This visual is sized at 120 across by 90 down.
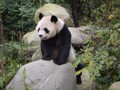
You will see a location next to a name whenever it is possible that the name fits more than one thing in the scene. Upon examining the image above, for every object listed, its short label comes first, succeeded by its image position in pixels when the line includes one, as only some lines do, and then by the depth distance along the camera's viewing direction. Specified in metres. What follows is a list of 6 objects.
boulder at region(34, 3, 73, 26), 17.64
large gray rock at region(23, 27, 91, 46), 16.28
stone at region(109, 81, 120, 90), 11.94
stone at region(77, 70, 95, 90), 11.80
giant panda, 10.78
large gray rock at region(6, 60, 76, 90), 10.45
